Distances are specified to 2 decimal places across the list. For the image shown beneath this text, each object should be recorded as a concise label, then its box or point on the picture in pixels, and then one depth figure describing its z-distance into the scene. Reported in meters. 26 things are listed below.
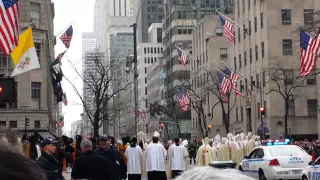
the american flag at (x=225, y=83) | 51.41
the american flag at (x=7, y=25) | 20.39
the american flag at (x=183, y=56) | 60.97
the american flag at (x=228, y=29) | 47.62
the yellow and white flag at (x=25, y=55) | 25.34
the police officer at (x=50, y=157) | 8.73
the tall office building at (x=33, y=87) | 56.00
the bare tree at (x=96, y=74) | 46.06
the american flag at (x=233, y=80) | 51.75
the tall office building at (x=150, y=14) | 185.75
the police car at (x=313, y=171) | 17.84
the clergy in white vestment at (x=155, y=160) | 18.76
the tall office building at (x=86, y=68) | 53.47
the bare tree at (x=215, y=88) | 74.12
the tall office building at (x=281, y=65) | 62.75
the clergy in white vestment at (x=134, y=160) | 19.16
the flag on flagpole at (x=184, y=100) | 59.75
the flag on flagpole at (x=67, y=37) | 44.91
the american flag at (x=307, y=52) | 29.92
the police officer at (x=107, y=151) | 12.76
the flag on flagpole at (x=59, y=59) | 45.90
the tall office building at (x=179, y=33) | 112.98
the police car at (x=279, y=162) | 21.78
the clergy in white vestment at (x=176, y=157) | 20.56
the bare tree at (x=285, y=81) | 60.53
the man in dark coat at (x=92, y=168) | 9.27
